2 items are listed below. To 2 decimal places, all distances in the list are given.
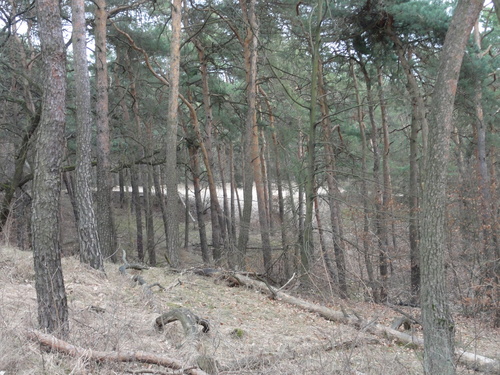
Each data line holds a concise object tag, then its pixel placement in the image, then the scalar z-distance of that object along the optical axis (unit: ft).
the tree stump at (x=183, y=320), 20.03
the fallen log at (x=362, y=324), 22.34
